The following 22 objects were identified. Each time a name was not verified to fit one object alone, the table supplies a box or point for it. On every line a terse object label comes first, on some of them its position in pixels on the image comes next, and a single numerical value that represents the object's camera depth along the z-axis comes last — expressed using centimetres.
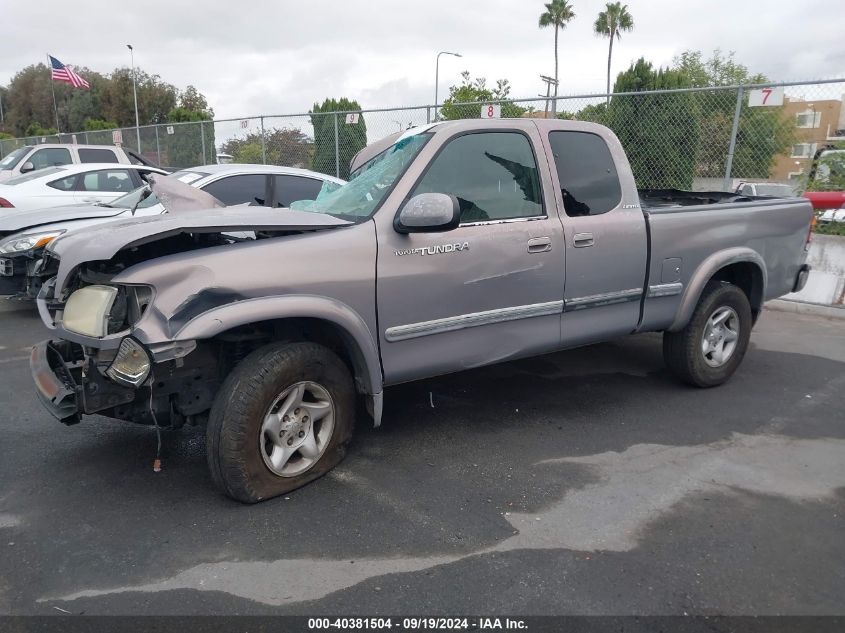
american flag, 2202
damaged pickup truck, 309
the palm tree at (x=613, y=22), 5105
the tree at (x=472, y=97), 1170
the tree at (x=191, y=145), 1709
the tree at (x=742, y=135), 966
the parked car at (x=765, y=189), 970
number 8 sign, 1105
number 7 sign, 842
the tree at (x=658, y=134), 1025
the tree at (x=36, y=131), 4547
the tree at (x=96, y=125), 3679
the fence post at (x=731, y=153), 888
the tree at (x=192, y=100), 5388
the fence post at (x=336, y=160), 1334
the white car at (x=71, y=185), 938
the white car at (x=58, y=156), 1339
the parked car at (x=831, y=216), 814
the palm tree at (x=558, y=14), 5372
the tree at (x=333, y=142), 1340
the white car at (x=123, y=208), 664
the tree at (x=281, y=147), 1477
